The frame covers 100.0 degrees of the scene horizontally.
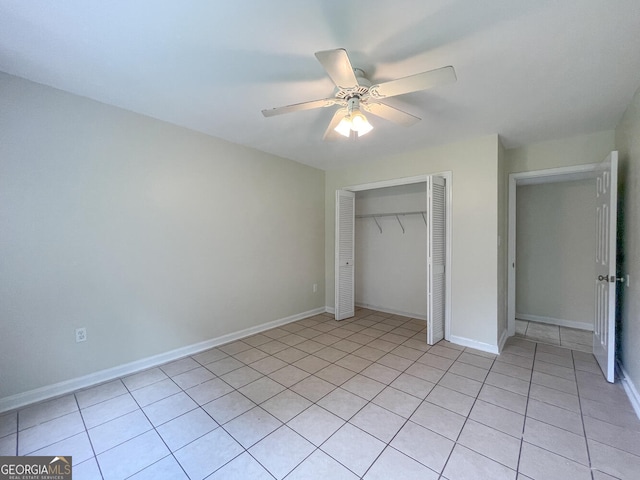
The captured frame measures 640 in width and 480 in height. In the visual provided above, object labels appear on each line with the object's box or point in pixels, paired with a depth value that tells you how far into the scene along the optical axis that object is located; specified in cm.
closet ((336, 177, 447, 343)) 431
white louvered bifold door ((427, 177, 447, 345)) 328
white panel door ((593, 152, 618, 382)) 234
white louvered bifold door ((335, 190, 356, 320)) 423
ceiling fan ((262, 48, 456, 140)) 144
